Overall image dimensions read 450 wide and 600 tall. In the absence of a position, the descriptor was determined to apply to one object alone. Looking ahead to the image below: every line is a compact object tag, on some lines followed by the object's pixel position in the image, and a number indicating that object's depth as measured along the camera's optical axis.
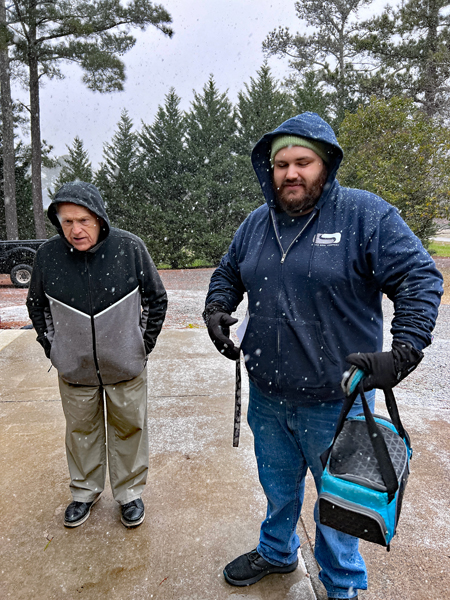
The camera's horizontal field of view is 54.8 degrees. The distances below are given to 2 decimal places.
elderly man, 2.06
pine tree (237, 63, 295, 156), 17.33
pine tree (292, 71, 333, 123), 18.05
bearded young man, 1.48
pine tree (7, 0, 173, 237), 13.94
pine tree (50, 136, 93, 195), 19.48
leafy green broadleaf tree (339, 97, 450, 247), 11.95
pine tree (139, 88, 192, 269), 16.70
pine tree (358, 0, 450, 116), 15.64
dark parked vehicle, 11.45
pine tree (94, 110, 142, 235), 16.98
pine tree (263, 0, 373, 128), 18.39
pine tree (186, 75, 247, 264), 16.80
